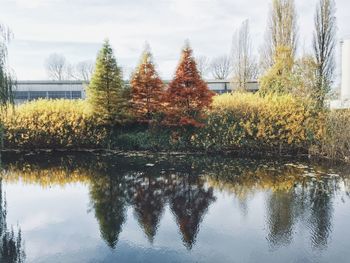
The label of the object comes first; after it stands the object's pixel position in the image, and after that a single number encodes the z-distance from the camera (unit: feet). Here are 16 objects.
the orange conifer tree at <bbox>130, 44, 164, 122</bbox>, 52.26
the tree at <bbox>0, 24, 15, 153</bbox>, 24.49
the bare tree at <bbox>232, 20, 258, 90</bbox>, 83.92
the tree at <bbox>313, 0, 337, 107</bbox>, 65.67
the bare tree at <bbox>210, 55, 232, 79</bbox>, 170.30
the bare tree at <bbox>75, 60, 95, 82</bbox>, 186.39
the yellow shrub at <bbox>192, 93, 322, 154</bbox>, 48.14
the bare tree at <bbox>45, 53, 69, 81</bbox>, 192.34
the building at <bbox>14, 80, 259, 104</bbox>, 122.42
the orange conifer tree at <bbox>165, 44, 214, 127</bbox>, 50.03
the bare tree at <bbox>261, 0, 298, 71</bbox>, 72.69
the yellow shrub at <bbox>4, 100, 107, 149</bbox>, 52.60
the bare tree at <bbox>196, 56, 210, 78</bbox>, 176.55
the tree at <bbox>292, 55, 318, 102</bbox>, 51.16
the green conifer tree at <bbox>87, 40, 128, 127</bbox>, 52.54
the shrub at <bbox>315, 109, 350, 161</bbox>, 43.29
